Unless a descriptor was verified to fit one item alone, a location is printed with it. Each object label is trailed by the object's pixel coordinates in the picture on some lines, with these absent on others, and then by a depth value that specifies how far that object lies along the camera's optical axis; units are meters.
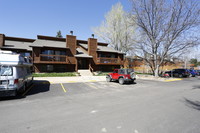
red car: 12.02
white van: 6.33
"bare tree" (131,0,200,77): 16.34
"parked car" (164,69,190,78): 21.23
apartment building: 19.19
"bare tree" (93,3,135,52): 31.97
